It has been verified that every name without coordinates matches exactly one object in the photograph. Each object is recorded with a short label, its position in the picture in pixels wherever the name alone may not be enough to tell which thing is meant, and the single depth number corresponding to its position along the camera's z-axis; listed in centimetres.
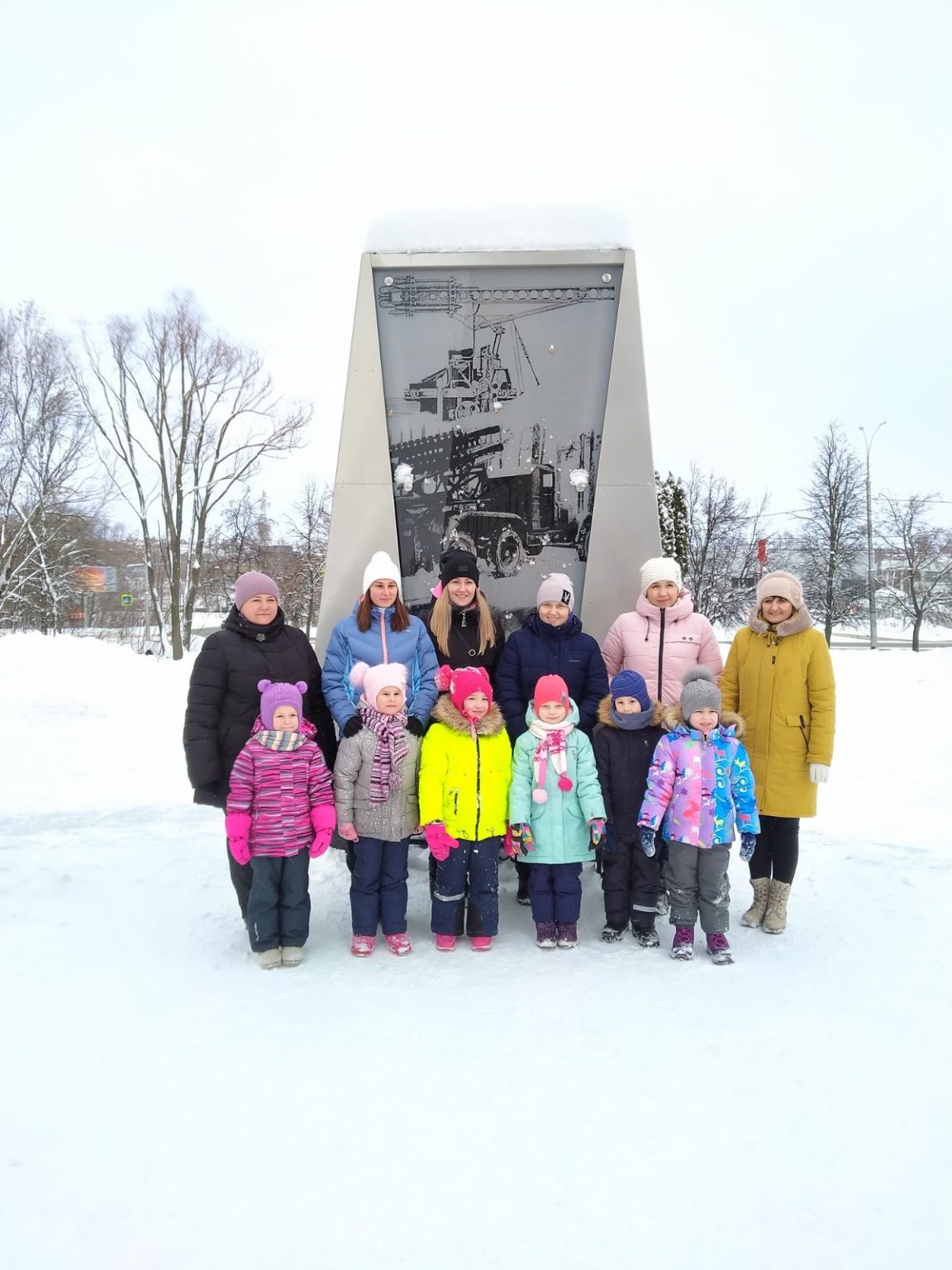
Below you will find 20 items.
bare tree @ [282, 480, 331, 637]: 3206
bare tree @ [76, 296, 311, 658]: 2353
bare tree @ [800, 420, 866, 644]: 3058
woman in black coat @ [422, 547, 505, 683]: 464
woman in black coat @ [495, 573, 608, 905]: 454
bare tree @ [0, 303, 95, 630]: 2312
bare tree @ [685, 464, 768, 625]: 3145
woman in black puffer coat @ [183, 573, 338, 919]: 403
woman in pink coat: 463
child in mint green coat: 404
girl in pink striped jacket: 383
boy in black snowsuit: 419
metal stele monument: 522
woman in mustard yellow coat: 431
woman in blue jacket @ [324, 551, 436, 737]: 438
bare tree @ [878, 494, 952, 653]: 3097
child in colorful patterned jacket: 399
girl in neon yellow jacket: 405
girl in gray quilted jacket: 400
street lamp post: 2648
